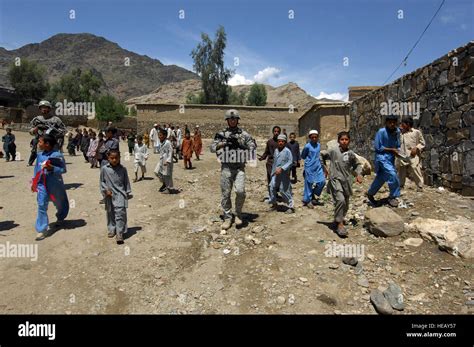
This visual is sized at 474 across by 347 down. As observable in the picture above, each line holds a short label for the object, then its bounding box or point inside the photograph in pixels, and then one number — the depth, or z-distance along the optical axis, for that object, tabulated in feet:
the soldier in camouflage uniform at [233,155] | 17.42
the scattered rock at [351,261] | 13.21
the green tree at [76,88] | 153.38
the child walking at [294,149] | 26.50
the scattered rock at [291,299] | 11.06
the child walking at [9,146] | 41.32
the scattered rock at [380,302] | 10.32
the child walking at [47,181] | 16.08
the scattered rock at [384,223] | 15.14
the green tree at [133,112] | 181.66
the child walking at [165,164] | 25.48
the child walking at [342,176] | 16.03
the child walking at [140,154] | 30.81
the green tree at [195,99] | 142.55
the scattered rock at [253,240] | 15.89
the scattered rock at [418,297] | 10.92
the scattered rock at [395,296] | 10.48
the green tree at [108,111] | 114.01
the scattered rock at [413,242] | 14.05
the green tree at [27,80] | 135.23
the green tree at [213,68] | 136.98
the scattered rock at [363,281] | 11.86
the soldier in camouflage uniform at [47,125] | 21.61
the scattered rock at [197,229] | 17.98
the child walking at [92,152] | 39.11
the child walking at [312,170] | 21.94
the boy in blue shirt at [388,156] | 18.04
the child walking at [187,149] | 38.83
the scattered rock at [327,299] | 11.00
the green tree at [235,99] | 147.62
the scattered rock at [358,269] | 12.71
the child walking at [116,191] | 15.80
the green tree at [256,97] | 161.48
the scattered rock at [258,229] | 17.27
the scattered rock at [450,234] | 12.83
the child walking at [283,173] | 20.42
